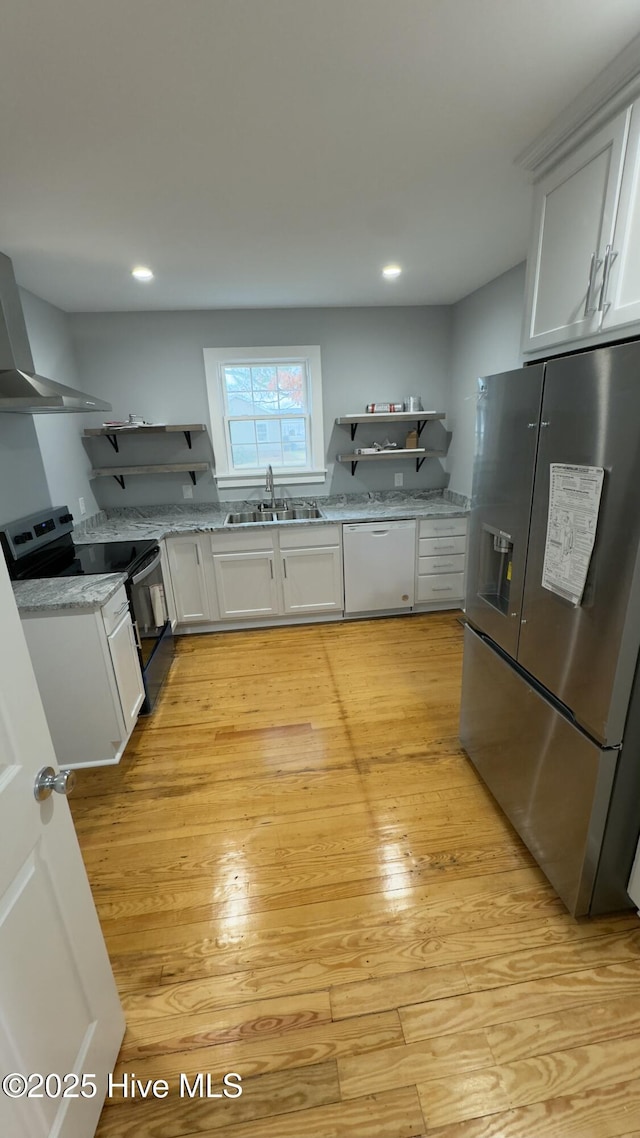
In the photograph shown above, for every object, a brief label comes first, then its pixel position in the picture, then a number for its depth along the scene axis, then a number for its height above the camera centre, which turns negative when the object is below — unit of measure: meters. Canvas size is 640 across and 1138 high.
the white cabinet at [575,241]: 1.29 +0.54
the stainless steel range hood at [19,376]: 2.02 +0.29
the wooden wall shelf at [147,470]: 3.59 -0.26
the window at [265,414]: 3.73 +0.14
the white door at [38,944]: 0.78 -0.94
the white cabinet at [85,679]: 2.02 -1.07
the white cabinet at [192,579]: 3.40 -1.06
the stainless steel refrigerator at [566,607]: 1.16 -0.56
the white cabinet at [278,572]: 3.46 -1.06
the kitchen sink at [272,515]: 3.83 -0.69
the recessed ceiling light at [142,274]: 2.60 +0.91
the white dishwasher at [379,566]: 3.53 -1.06
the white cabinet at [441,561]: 3.59 -1.07
